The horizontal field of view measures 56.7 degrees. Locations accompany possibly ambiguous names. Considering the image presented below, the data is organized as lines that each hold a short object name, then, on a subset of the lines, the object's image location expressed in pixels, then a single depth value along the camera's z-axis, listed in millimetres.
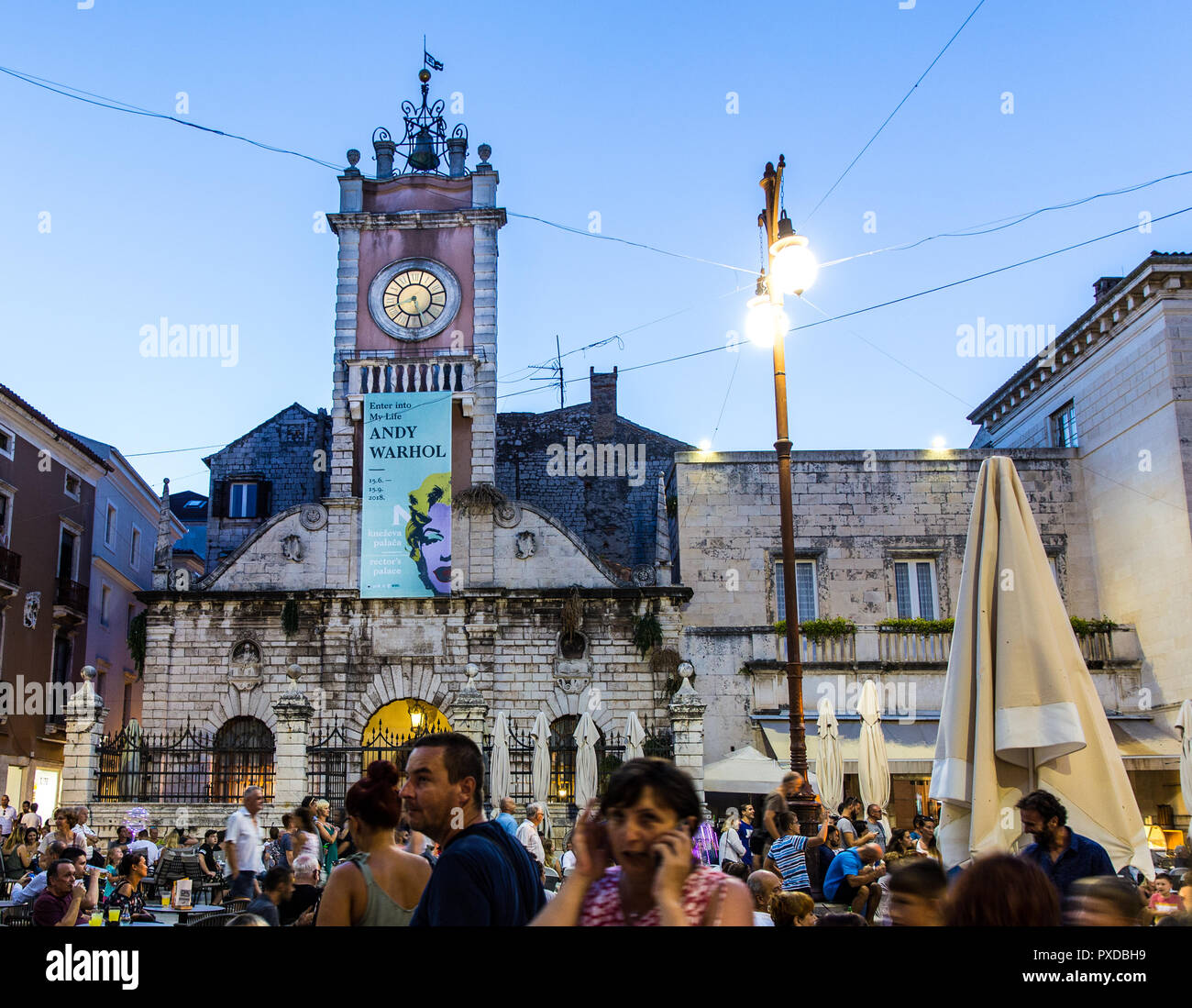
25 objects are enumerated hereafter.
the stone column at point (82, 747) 19016
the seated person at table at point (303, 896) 7305
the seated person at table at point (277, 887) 7141
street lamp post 10820
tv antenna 38219
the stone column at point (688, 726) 19609
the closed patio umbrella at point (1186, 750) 13883
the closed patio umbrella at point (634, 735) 19062
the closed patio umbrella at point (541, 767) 19078
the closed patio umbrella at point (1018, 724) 6590
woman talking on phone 2848
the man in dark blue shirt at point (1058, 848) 5398
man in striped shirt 8227
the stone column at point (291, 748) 18828
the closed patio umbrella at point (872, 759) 16250
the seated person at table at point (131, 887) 11055
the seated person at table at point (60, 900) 8023
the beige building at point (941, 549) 21656
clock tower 24828
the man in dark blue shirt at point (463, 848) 3301
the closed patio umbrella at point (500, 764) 18953
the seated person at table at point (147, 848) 15159
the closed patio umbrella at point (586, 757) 18891
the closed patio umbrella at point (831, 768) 16719
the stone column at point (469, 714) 20500
